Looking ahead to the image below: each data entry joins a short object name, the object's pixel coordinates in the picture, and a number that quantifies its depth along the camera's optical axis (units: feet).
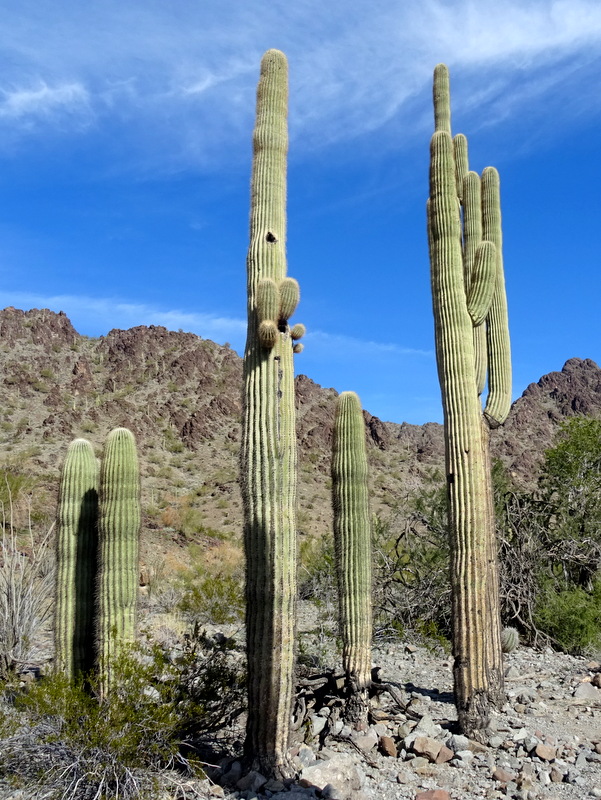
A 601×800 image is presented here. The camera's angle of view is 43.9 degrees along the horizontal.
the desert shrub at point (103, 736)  17.71
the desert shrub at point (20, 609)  28.14
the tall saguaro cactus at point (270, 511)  19.25
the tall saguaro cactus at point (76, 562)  22.31
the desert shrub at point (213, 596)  37.14
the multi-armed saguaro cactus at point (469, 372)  23.73
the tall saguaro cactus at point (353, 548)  24.34
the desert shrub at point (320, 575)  41.96
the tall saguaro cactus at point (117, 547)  21.01
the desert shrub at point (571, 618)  34.40
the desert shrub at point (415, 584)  36.86
